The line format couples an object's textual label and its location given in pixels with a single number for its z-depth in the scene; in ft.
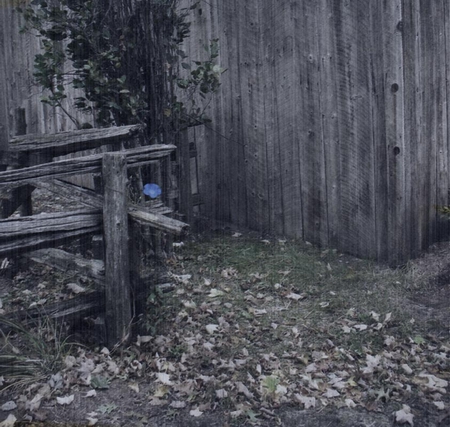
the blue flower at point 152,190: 21.48
